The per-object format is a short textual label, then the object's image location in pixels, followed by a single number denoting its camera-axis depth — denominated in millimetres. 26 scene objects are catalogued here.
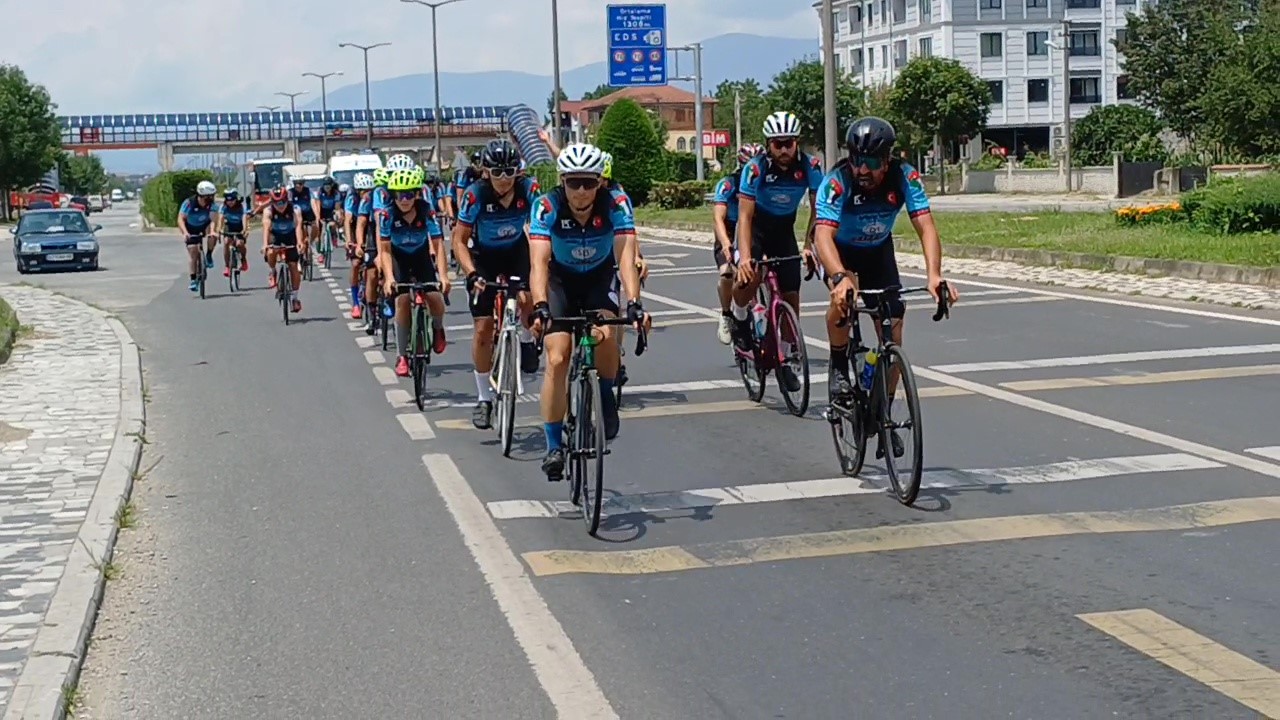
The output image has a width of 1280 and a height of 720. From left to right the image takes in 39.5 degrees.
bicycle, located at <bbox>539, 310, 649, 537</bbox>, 7965
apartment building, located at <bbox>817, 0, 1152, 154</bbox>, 93812
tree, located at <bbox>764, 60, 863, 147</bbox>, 85438
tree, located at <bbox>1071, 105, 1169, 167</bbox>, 72625
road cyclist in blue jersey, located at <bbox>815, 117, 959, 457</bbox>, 8766
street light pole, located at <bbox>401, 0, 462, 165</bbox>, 66812
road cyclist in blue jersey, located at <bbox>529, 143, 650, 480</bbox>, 8438
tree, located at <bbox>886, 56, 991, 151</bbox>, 81812
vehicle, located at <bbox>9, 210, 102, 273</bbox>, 37188
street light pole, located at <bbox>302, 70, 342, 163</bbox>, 103438
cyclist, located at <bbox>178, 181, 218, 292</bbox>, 26344
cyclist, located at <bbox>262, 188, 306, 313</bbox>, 21359
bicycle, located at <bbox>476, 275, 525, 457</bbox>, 10516
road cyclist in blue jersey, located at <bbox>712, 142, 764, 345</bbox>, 12734
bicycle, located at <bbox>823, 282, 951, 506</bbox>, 8352
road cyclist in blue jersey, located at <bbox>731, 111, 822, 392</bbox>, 11906
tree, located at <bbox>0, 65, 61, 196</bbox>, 94000
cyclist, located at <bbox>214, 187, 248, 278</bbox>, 26469
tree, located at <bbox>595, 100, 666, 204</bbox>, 57688
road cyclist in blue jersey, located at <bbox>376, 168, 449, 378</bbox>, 12875
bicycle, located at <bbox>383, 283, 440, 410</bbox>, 12594
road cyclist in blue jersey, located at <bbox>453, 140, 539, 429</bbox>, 11133
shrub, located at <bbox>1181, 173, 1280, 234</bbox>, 25078
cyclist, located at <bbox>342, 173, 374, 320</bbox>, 18422
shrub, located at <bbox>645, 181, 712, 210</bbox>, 55094
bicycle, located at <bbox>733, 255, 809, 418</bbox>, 11531
